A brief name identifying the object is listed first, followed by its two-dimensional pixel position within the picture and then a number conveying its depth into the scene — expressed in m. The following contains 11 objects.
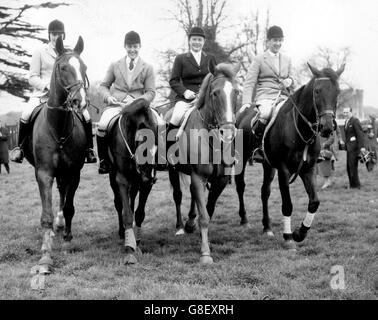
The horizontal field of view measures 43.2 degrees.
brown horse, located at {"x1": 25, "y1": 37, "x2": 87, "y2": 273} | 6.19
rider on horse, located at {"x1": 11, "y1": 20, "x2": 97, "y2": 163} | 7.55
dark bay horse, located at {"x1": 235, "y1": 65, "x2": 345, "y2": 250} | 6.62
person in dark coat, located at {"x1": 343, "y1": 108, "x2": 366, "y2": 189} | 14.36
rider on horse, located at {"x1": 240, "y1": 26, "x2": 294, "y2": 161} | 8.35
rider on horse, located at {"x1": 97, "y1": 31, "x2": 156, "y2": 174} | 7.59
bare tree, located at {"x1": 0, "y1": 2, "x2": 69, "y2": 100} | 13.97
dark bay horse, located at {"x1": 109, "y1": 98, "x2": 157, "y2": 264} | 6.87
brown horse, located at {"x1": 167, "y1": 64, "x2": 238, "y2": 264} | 6.28
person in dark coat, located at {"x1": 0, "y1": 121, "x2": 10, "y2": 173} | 18.78
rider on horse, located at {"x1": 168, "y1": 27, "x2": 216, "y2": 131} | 8.06
